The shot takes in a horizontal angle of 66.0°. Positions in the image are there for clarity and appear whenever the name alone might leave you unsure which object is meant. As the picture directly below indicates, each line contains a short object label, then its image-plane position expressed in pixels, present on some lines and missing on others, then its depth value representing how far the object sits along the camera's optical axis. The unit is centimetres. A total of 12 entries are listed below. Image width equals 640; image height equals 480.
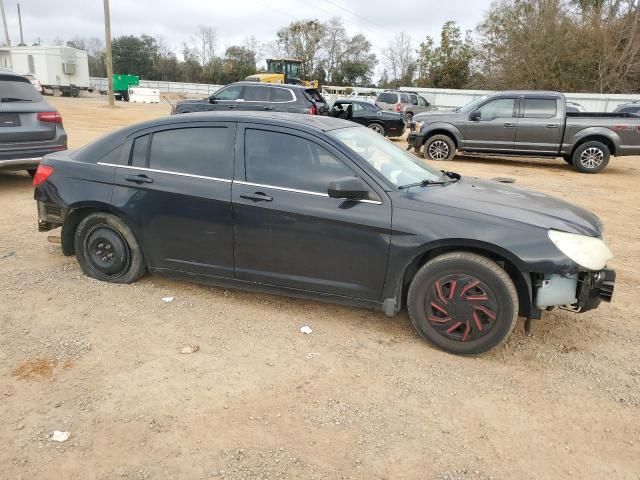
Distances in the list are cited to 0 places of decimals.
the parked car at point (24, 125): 692
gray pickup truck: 1168
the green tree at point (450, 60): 4162
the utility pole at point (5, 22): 4762
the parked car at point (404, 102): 2497
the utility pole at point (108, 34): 2787
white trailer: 3919
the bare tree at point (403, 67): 6169
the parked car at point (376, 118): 1725
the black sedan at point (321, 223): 326
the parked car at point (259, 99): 1398
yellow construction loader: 3406
